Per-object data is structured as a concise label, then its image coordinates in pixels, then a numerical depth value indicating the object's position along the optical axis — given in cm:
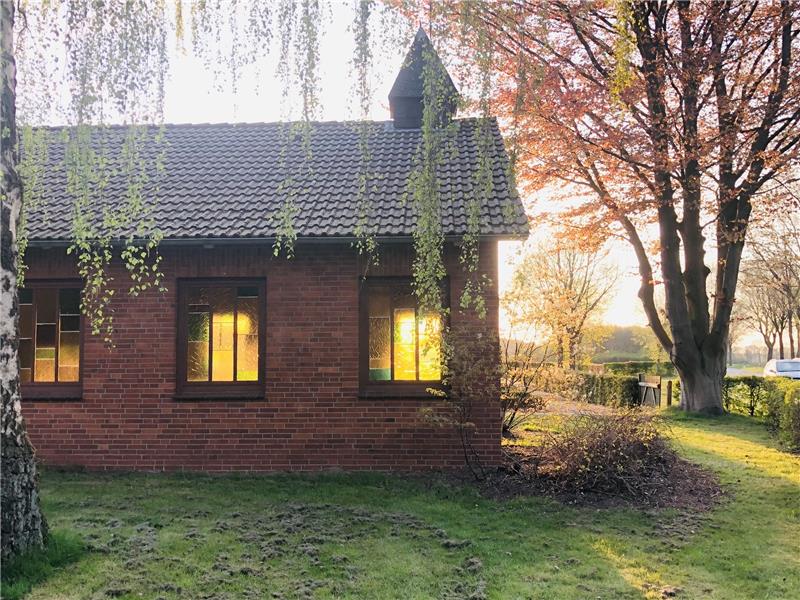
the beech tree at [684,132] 1166
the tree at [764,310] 3543
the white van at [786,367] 2523
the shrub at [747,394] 1391
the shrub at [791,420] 976
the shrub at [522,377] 867
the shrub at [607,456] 702
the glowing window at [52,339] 831
